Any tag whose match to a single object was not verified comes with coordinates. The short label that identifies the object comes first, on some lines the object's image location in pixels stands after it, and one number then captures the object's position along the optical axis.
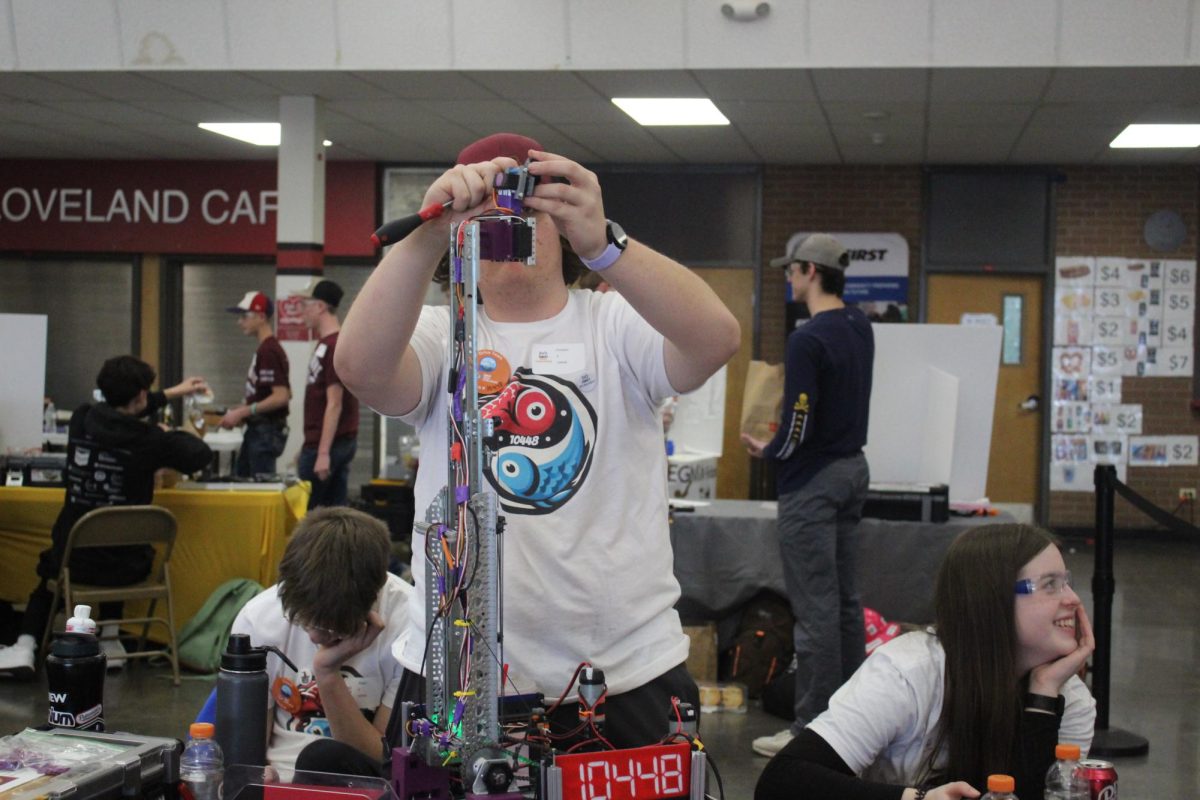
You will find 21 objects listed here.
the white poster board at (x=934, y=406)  5.25
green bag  5.55
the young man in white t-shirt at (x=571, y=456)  1.73
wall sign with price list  9.98
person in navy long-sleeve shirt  4.35
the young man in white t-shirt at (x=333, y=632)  2.48
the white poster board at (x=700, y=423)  8.46
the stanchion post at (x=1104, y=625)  4.59
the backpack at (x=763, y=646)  5.21
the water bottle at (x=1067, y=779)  1.64
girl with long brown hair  1.93
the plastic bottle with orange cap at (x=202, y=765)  1.47
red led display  1.31
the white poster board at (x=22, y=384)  6.34
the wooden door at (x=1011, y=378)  10.14
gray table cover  5.18
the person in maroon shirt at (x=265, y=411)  7.36
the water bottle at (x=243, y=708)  1.72
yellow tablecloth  5.75
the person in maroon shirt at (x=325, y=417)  6.77
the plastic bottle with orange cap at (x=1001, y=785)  1.59
